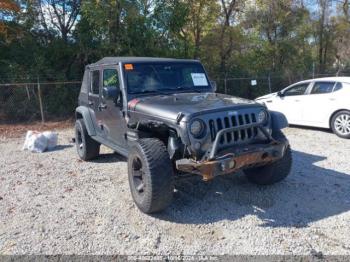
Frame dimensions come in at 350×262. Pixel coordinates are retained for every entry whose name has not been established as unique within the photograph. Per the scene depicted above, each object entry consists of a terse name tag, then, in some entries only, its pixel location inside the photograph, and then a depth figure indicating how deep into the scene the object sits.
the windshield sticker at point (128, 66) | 5.11
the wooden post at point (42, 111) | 11.31
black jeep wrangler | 3.91
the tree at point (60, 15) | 12.58
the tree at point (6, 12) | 11.31
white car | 8.48
